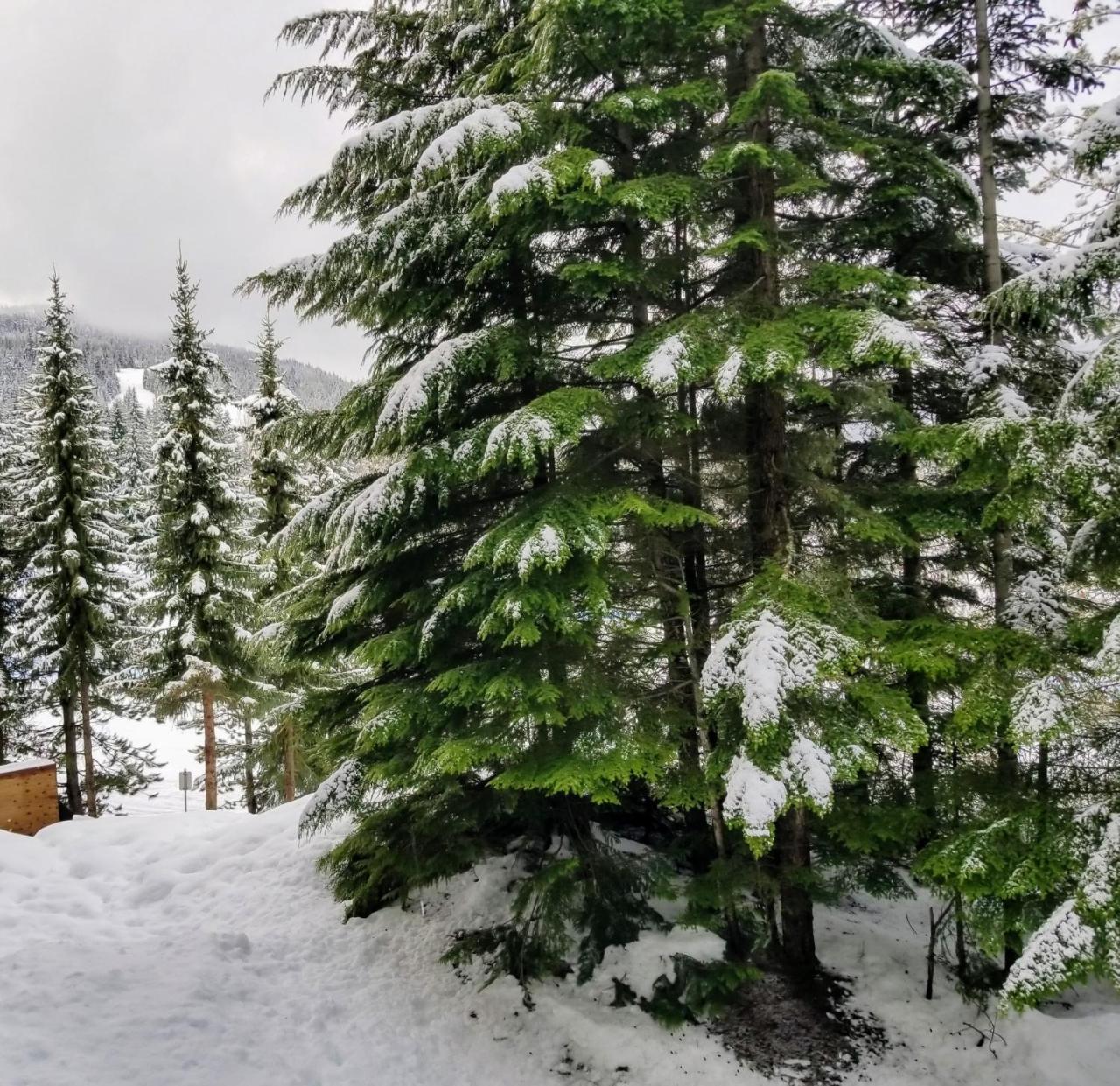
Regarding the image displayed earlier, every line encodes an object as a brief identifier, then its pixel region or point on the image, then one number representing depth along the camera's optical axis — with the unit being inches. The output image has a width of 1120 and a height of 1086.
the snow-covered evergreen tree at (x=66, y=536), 640.4
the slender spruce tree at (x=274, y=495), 630.5
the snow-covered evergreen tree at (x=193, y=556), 611.8
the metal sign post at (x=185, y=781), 1062.4
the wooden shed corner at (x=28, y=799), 443.8
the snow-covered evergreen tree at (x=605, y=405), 215.6
